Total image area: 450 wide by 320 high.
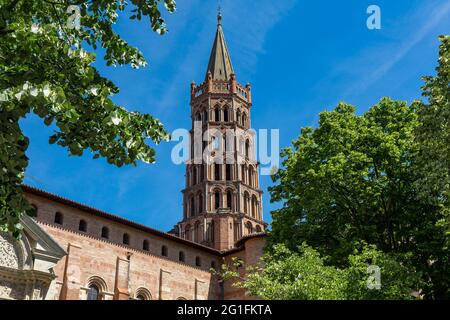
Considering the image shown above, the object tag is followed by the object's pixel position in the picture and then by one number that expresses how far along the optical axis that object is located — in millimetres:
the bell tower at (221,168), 57141
